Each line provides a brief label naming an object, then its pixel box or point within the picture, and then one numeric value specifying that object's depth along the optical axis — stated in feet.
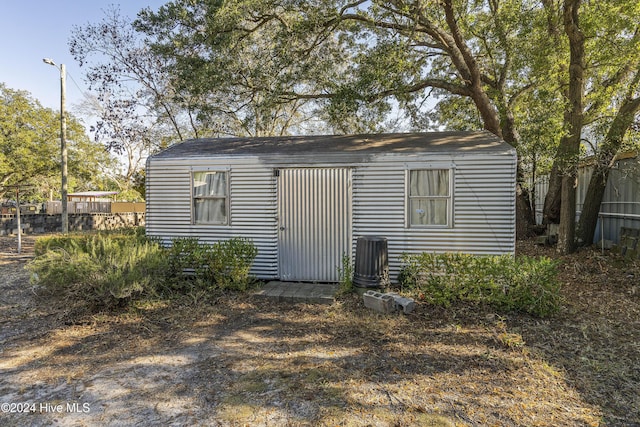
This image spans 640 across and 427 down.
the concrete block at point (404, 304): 14.85
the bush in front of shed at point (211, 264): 18.33
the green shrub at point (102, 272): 14.55
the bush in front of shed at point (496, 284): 14.47
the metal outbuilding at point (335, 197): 18.20
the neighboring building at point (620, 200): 24.95
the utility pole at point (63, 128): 37.01
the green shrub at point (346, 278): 17.57
